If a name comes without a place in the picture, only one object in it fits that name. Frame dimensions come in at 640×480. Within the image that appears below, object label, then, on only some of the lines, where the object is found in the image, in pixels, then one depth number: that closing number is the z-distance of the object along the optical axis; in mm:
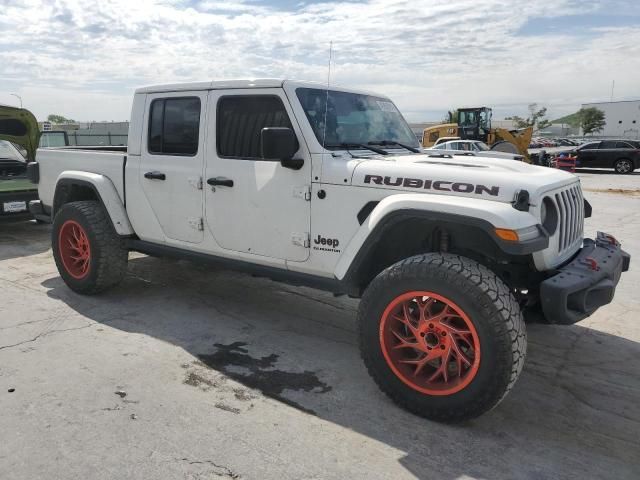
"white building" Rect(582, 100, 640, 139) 92250
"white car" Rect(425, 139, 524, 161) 18502
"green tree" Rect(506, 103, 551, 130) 97125
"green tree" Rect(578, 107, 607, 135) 91000
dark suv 22719
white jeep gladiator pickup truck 2947
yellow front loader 23547
